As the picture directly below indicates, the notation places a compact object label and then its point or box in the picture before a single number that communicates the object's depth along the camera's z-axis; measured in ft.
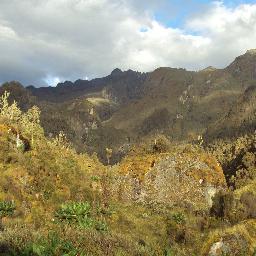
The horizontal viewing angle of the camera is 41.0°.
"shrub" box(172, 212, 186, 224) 65.52
